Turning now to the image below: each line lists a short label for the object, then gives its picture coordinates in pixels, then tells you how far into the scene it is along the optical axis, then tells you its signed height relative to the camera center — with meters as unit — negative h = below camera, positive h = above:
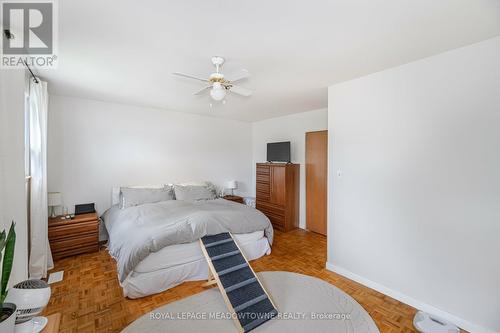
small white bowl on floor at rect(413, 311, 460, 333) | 1.89 -1.44
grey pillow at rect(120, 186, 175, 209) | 3.63 -0.54
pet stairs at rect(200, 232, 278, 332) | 1.97 -1.26
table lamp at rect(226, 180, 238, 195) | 5.25 -0.48
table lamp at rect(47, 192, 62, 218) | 3.22 -0.52
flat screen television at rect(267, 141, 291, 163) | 4.79 +0.32
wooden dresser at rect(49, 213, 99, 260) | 3.10 -1.05
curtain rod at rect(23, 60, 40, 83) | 2.20 +1.06
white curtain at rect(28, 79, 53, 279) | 2.63 -0.17
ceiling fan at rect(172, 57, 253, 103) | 2.06 +0.82
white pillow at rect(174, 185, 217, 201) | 4.17 -0.54
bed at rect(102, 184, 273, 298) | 2.35 -0.92
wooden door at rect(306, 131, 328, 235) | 4.31 -0.30
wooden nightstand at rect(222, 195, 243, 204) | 4.98 -0.77
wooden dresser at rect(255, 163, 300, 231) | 4.54 -0.61
